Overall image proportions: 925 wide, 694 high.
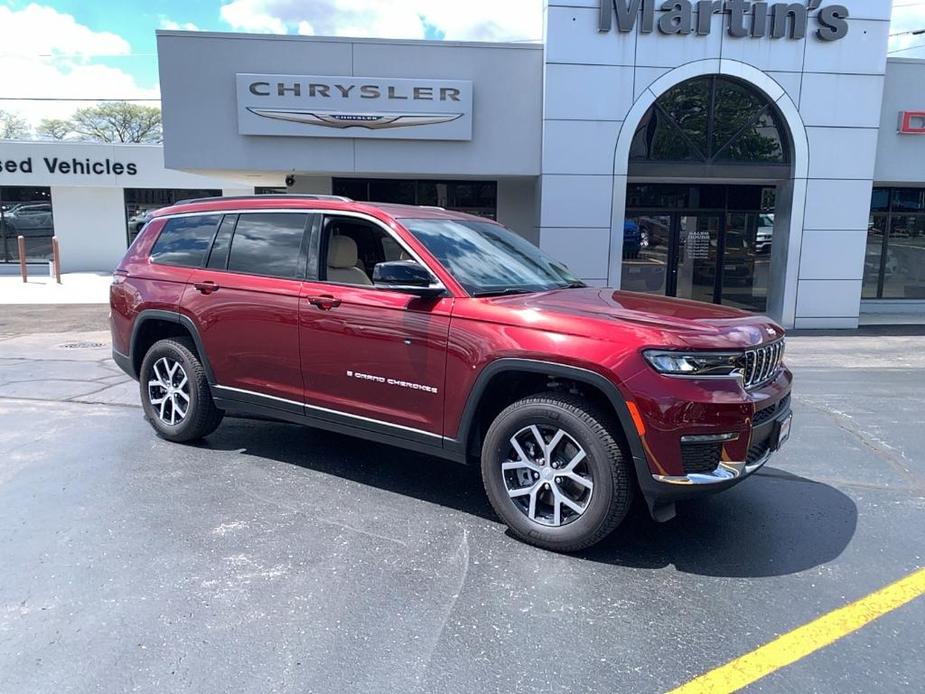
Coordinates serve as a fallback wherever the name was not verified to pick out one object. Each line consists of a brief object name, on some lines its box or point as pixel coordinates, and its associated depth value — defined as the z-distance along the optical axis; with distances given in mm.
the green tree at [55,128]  53969
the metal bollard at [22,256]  19875
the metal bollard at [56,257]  19803
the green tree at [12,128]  49781
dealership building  12094
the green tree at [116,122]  52875
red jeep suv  3609
